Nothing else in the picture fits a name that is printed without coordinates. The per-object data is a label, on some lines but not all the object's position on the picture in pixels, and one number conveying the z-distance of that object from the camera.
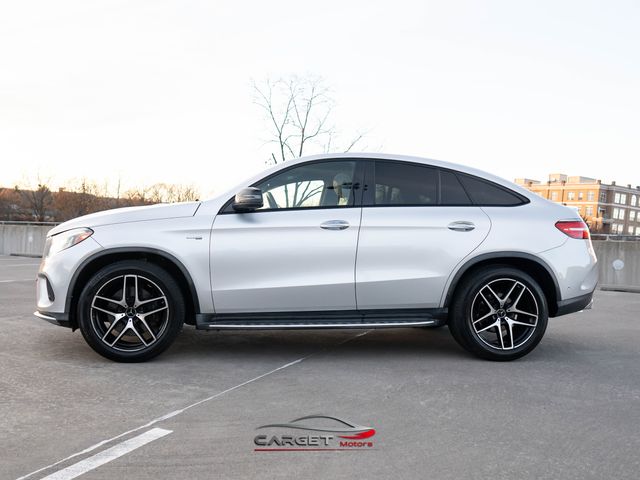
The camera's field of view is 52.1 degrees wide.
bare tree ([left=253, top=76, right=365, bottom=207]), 28.41
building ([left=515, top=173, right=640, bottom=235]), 140.12
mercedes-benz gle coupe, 5.19
